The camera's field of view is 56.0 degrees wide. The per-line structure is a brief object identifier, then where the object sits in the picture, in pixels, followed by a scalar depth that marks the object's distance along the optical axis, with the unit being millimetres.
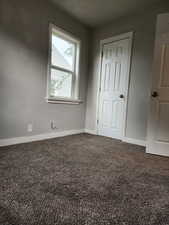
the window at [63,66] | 3168
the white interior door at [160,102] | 2420
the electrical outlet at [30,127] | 2811
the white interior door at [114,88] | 3283
